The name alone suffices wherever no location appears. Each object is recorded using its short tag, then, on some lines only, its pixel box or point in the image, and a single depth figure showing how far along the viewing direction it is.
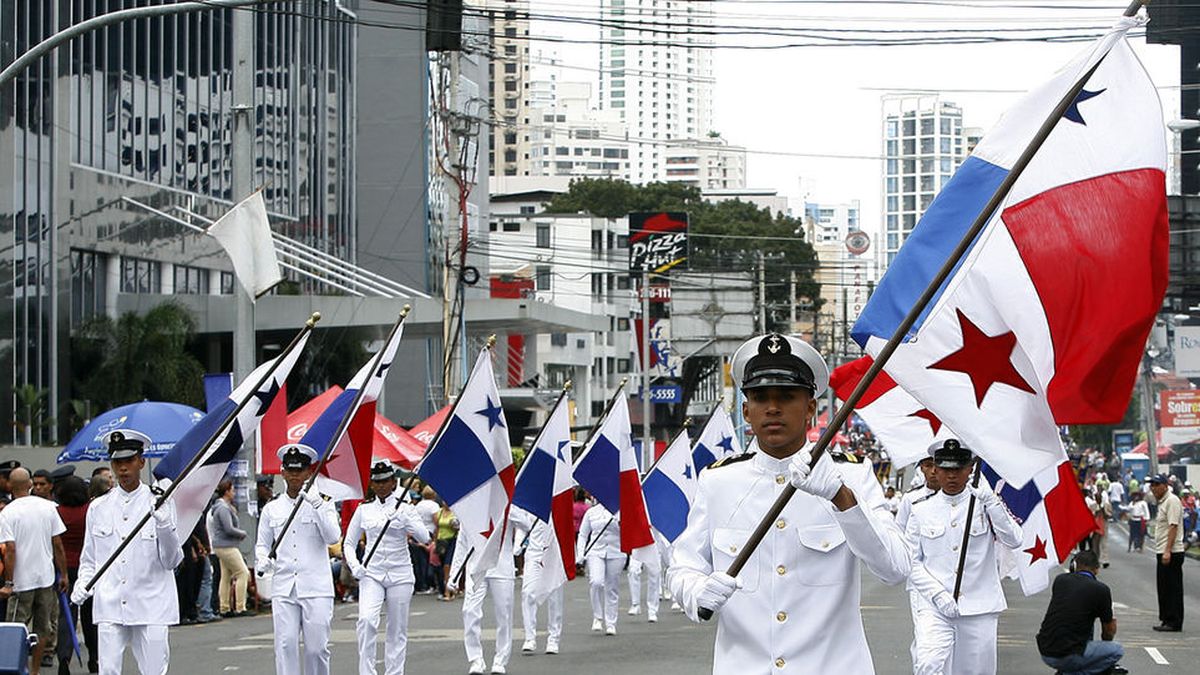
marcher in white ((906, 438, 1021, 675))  11.59
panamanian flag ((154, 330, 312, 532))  12.62
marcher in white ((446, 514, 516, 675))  16.36
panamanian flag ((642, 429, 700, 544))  21.69
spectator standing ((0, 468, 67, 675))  15.10
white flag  22.36
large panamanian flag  7.38
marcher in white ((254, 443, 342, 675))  13.27
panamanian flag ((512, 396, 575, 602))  16.98
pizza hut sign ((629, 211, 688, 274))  65.62
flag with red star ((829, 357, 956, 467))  11.45
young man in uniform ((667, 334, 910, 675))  6.11
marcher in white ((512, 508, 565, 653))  18.61
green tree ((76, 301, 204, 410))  36.16
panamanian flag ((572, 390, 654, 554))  19.39
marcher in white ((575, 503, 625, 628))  20.78
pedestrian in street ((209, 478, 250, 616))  22.53
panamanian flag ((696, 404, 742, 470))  24.86
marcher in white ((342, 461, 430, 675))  14.84
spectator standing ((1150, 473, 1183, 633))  21.47
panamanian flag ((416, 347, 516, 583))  15.59
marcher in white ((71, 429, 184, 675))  12.23
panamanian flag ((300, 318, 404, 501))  14.62
